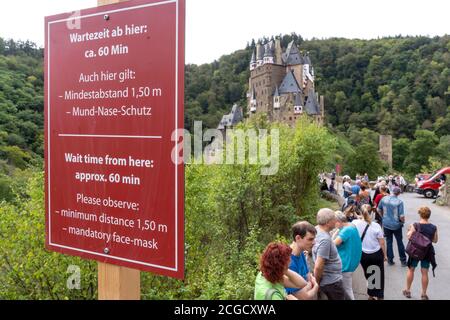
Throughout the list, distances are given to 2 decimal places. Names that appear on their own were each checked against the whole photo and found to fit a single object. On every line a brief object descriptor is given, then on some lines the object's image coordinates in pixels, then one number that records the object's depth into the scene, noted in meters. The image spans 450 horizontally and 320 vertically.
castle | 59.84
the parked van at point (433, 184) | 23.28
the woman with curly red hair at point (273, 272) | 3.00
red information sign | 1.78
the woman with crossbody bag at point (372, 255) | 6.24
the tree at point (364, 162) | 54.53
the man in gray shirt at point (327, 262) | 4.52
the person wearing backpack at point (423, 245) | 6.35
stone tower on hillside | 68.56
